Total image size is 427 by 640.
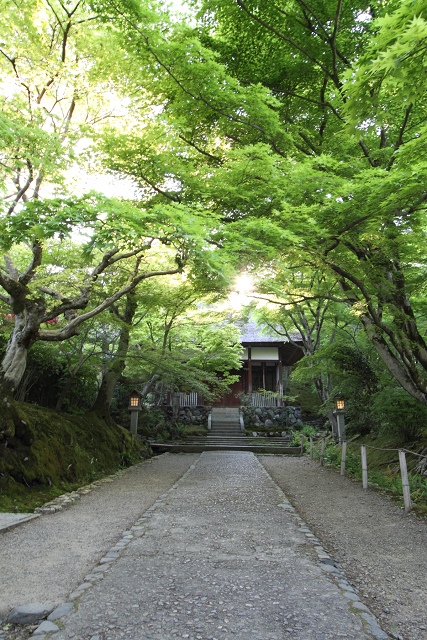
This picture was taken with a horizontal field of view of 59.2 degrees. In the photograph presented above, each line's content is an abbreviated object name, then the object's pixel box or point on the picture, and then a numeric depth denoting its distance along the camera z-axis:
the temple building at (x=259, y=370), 21.17
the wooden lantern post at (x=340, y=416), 12.32
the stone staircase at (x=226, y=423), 18.70
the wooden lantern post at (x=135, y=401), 13.66
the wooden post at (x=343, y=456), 9.30
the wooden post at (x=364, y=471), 7.41
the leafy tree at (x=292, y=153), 5.70
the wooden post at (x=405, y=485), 5.51
